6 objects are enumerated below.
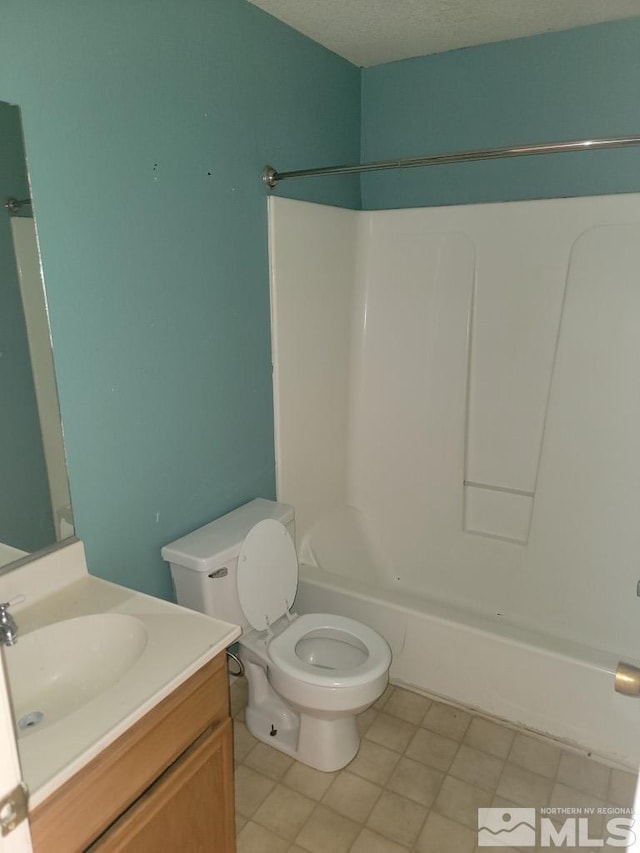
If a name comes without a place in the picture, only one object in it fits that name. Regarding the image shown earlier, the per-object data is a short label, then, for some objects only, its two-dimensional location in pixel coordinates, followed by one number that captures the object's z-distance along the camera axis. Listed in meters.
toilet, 1.86
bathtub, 1.94
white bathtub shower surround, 2.36
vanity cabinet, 1.04
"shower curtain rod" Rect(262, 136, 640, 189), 1.55
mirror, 1.39
